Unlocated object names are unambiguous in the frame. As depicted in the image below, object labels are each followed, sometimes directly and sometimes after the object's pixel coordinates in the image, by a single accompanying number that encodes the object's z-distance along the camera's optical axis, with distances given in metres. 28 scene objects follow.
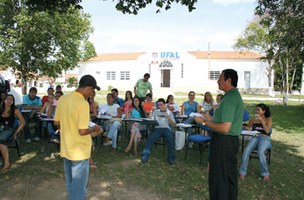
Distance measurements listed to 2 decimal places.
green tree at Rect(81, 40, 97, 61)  22.87
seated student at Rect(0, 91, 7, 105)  5.37
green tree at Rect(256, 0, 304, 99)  8.03
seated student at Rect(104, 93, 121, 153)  5.39
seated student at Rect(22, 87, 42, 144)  5.76
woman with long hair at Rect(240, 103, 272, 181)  4.22
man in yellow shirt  2.35
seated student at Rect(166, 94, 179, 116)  6.85
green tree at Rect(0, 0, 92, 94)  13.95
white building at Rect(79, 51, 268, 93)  26.82
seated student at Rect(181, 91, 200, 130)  6.77
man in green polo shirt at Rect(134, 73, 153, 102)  7.58
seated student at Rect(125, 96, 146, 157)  5.32
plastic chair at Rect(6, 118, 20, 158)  4.73
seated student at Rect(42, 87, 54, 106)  6.47
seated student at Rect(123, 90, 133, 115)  6.26
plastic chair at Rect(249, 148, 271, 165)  4.71
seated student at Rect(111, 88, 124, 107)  7.07
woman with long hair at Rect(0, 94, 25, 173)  4.42
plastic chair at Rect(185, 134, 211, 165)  4.76
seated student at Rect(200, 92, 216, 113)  6.69
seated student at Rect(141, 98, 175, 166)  4.79
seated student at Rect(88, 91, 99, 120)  5.69
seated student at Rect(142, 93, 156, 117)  6.41
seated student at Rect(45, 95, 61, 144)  4.86
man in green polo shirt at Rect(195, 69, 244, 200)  2.62
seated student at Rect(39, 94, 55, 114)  5.67
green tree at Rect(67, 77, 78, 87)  31.51
